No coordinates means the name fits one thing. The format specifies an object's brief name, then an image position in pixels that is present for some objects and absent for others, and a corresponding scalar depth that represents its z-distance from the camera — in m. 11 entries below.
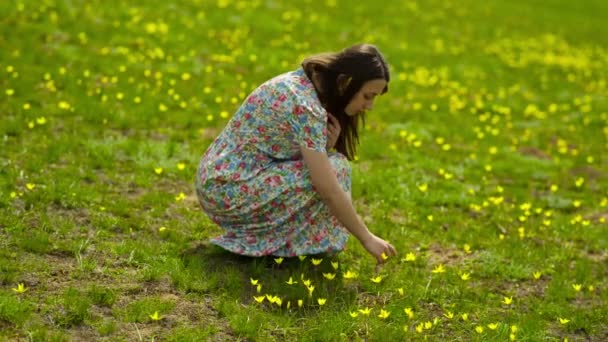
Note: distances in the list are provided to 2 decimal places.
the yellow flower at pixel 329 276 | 11.38
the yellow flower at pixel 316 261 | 11.66
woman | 10.99
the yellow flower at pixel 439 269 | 12.09
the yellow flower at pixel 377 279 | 11.46
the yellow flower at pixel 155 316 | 9.72
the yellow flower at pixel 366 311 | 10.36
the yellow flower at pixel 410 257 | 12.33
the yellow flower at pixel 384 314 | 10.51
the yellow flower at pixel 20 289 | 9.89
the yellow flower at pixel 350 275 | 11.48
